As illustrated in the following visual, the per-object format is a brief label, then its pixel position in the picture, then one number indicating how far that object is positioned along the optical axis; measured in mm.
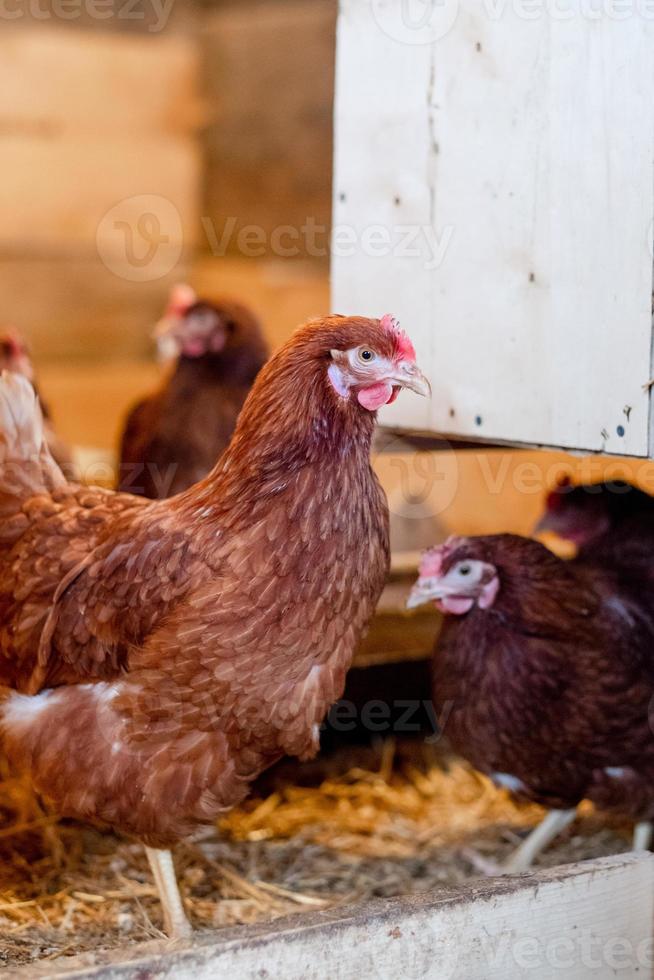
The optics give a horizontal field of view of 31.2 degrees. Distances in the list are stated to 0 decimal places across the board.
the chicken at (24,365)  2574
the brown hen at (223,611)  1672
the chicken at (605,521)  2457
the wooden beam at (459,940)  1430
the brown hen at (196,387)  2928
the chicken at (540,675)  2174
